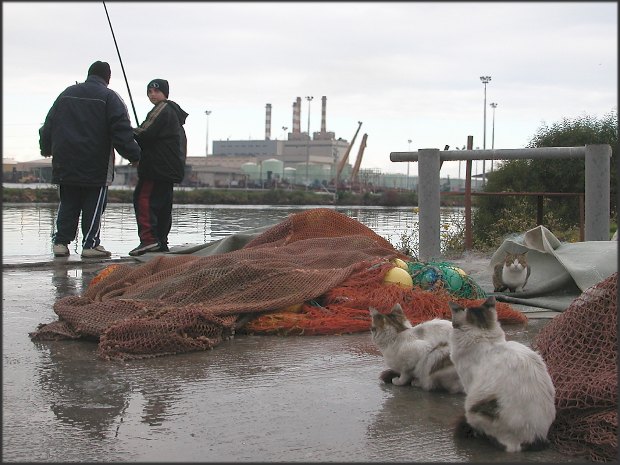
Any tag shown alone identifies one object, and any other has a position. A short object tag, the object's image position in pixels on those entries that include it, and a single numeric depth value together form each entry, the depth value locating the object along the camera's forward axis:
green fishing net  6.40
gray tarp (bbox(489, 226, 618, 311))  6.55
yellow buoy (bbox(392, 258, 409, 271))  6.74
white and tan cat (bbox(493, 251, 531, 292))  6.92
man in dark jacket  9.15
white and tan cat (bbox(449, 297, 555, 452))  3.25
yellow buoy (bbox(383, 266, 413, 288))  6.39
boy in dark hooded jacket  9.76
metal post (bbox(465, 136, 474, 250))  10.37
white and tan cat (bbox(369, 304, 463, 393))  4.11
